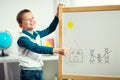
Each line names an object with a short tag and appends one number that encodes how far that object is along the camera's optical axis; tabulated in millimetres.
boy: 1686
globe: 2131
